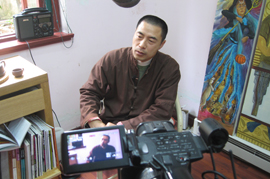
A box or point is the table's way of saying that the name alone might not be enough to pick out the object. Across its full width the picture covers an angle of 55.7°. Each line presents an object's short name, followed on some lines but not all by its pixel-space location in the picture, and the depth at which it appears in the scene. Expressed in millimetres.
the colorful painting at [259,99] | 1624
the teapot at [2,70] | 1130
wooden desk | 1095
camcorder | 657
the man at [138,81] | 1475
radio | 1600
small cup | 1136
